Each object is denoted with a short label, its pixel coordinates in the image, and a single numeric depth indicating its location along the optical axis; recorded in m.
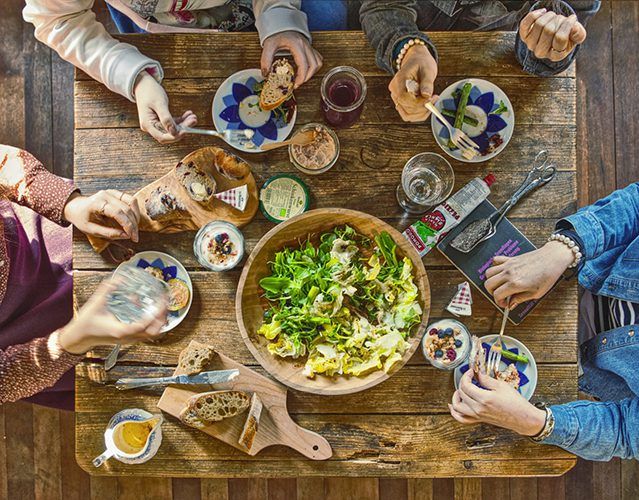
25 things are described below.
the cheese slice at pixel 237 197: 1.71
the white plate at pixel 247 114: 1.76
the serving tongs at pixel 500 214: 1.73
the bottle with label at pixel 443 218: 1.74
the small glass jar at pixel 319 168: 1.74
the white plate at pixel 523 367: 1.72
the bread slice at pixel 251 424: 1.68
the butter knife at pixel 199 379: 1.70
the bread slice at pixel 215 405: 1.66
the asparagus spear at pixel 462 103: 1.73
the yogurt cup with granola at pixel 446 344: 1.70
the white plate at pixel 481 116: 1.74
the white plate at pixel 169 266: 1.74
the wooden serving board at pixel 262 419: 1.71
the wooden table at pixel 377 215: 1.74
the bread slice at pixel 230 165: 1.70
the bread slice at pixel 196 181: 1.70
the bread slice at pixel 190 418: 1.67
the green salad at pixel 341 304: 1.65
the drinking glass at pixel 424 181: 1.74
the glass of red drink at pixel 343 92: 1.71
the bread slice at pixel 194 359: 1.70
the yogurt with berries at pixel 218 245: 1.73
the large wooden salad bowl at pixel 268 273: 1.62
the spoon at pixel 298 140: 1.69
